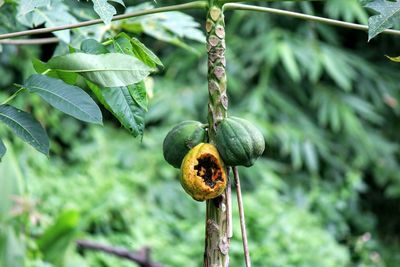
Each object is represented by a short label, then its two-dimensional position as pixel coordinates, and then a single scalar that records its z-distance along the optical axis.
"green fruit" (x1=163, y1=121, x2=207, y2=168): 3.62
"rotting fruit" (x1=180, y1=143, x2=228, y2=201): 3.51
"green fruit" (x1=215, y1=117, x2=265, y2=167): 3.53
